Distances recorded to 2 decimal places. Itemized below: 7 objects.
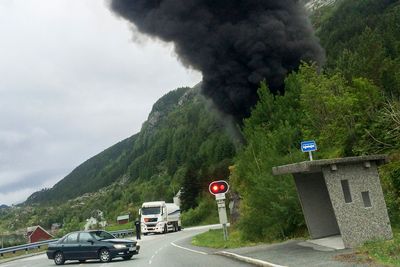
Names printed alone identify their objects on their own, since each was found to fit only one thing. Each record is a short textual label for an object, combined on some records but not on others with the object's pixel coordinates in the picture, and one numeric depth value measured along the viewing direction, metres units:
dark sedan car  19.86
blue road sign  14.26
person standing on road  36.06
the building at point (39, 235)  65.28
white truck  47.00
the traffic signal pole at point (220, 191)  21.70
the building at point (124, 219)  103.47
